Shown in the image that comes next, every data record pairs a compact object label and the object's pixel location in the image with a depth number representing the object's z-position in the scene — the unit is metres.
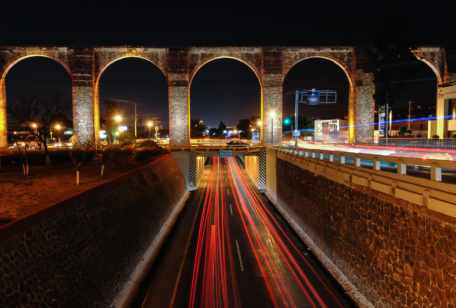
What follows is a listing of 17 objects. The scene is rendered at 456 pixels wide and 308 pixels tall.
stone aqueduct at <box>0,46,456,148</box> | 36.06
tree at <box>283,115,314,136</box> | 90.43
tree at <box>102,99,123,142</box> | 67.50
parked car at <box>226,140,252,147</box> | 44.09
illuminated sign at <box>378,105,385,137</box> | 33.25
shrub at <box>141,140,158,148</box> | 36.05
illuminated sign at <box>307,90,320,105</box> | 28.17
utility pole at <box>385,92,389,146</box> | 32.15
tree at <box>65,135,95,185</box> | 34.18
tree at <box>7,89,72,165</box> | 24.58
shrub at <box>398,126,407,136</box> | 49.81
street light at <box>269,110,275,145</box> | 36.81
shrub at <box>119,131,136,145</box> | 40.47
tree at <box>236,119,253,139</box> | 133.02
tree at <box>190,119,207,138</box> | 107.94
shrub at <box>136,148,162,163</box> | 29.05
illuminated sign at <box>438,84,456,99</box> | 31.50
